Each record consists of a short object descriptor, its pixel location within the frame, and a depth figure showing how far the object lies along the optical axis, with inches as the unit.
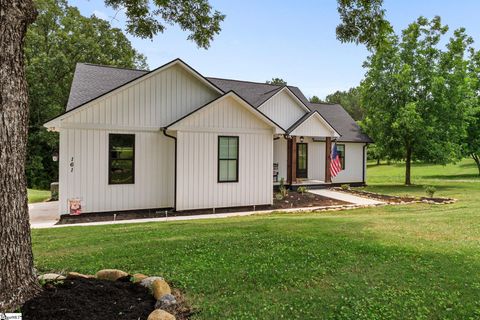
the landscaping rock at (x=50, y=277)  153.6
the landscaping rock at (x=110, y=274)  164.7
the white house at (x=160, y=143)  411.8
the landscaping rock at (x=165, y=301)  136.5
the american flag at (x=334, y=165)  693.9
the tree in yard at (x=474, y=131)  900.0
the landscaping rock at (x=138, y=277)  161.2
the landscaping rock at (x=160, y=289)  144.0
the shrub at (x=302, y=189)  642.8
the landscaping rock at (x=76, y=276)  160.0
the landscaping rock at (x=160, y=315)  121.1
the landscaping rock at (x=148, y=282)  153.3
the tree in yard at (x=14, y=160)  126.1
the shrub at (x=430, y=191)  556.8
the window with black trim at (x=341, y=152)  805.2
